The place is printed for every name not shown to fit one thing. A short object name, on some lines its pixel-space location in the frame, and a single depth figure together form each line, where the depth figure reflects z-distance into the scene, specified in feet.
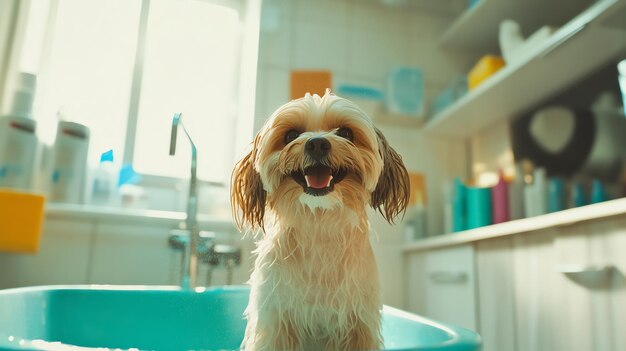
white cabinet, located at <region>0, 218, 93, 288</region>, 5.75
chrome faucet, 5.05
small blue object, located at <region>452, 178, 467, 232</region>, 6.72
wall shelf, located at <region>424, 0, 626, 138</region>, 4.86
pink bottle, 6.08
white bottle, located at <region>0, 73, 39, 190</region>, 5.68
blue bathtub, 4.38
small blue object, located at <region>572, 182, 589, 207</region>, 5.36
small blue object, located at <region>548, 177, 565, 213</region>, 5.53
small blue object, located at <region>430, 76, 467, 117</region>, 7.49
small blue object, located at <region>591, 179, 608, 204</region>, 5.08
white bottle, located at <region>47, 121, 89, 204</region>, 5.97
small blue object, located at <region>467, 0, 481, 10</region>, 7.33
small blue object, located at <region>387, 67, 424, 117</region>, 7.59
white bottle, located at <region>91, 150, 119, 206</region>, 6.40
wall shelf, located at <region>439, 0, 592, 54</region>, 6.67
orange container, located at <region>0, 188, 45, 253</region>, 5.29
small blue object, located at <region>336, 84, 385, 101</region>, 7.32
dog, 2.98
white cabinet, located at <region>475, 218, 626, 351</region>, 3.77
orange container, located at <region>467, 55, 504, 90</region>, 6.73
